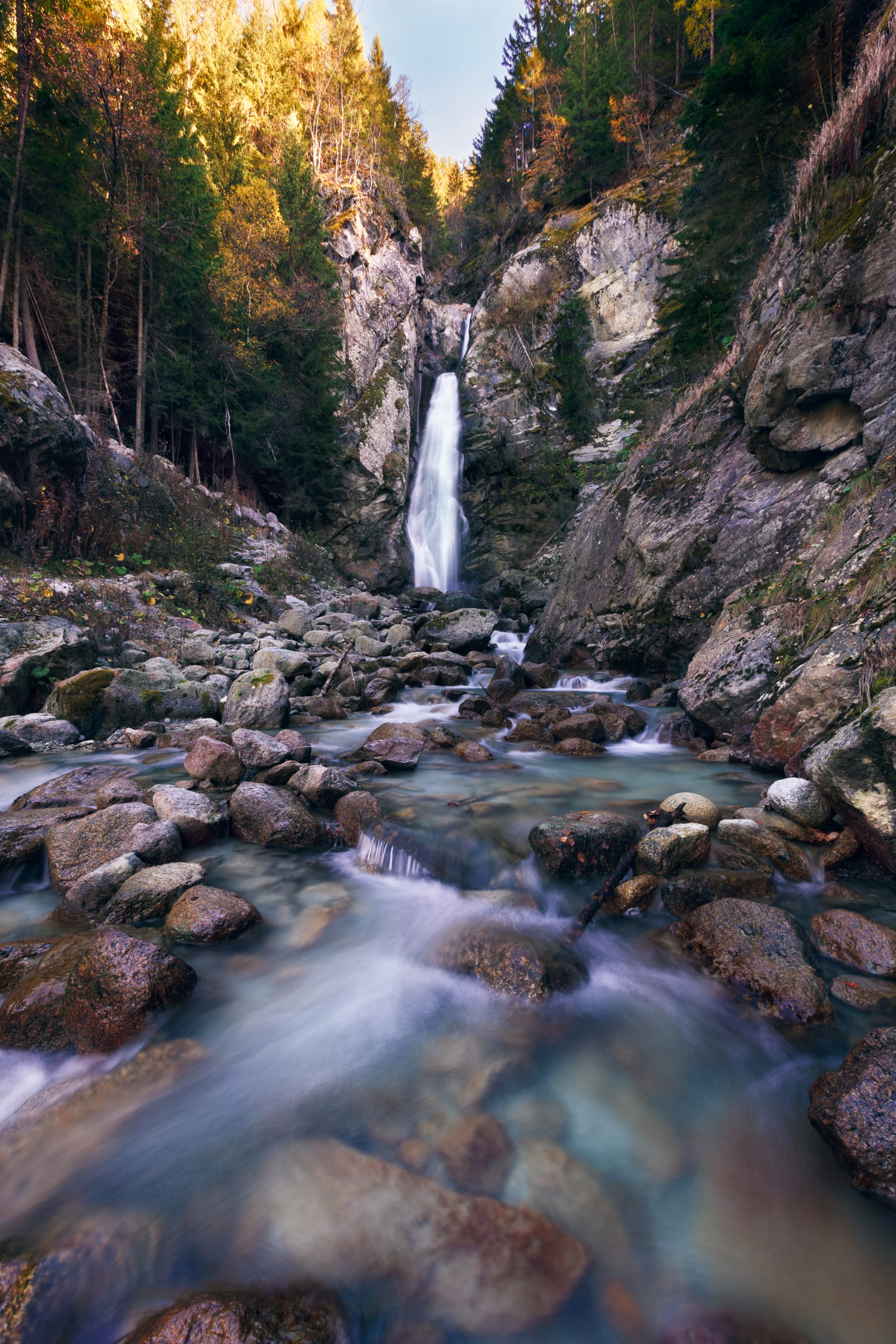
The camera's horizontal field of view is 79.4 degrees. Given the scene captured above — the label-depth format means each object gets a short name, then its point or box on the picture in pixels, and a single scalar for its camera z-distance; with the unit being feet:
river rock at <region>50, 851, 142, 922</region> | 10.45
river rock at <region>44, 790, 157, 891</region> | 11.51
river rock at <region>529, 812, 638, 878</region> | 12.00
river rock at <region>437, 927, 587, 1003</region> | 9.07
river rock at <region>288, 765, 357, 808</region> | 15.61
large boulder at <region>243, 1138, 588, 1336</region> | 5.12
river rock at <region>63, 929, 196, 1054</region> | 7.66
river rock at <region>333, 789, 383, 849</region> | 14.28
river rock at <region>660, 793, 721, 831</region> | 12.57
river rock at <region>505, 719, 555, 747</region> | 22.93
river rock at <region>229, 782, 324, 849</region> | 13.61
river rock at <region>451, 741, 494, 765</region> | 20.79
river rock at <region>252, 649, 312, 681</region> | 30.12
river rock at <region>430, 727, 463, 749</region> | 22.40
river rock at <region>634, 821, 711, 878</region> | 11.19
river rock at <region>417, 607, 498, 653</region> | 46.34
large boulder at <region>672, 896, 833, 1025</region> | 8.07
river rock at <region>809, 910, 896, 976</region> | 8.58
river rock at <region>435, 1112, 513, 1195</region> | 6.15
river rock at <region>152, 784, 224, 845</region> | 13.05
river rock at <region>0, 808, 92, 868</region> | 11.91
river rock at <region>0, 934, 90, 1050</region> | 7.59
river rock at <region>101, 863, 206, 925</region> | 10.28
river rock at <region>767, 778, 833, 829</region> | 11.60
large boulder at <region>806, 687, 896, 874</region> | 9.77
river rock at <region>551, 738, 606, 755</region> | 21.36
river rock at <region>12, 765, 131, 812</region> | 14.53
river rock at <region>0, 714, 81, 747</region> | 20.16
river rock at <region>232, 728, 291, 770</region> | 17.19
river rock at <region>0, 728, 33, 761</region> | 18.74
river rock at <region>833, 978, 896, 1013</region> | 7.98
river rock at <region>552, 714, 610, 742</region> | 22.36
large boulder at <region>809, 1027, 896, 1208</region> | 5.81
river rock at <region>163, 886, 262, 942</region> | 9.99
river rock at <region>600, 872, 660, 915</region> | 10.75
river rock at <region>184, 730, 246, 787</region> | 16.51
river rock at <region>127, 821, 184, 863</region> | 11.93
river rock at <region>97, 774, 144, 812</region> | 14.03
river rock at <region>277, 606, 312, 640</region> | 43.42
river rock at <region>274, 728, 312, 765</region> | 19.13
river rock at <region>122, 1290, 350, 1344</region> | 4.40
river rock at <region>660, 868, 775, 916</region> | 10.34
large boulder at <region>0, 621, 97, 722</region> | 21.45
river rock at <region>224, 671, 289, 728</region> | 24.04
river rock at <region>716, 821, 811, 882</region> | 10.95
